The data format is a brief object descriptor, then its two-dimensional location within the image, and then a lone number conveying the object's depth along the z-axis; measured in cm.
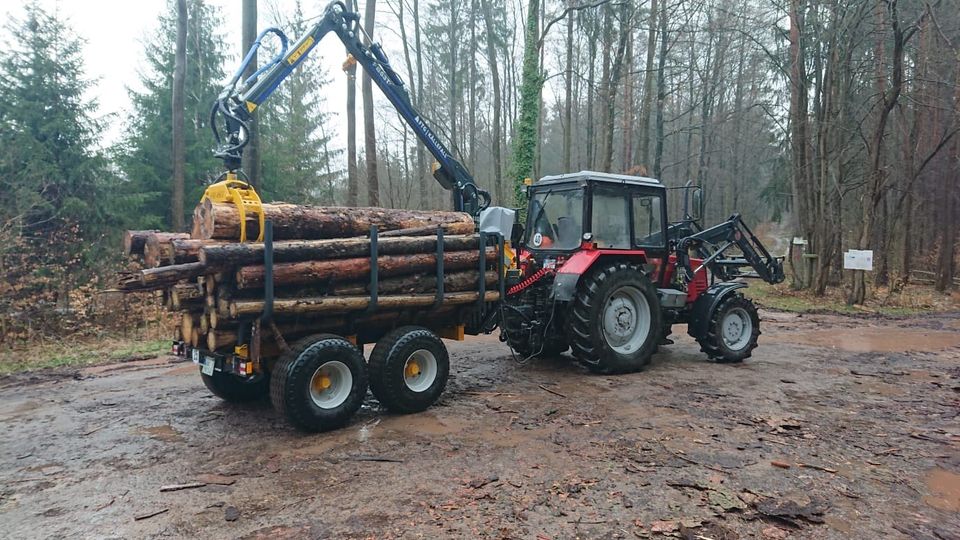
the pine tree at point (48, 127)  1159
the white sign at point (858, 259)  1351
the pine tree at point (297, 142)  1712
